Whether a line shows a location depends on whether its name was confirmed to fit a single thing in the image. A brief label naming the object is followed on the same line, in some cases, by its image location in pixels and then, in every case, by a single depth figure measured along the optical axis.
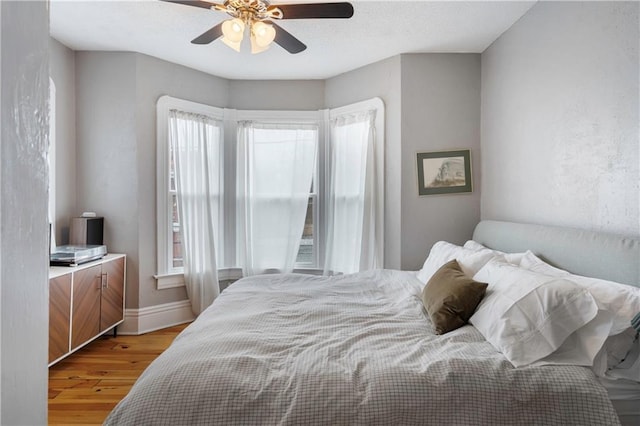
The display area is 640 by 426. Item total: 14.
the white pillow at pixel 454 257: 2.18
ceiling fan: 2.06
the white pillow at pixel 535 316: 1.41
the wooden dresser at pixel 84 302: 2.55
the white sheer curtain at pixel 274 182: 4.09
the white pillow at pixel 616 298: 1.43
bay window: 3.96
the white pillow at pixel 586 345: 1.39
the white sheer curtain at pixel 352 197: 3.67
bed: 1.21
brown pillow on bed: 1.73
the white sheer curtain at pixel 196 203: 3.67
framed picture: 3.35
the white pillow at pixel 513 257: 2.12
